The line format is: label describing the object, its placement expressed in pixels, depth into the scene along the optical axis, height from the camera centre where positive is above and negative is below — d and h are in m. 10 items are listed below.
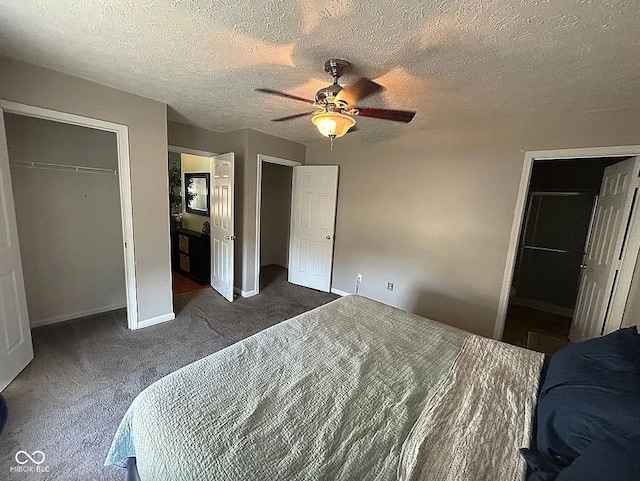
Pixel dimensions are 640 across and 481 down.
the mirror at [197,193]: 4.50 -0.01
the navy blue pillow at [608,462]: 0.68 -0.64
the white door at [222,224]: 3.57 -0.42
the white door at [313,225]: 4.18 -0.41
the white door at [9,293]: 1.90 -0.82
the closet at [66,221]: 2.60 -0.38
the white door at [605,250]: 2.40 -0.31
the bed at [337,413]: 0.90 -0.85
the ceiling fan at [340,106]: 1.66 +0.60
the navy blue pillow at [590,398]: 0.88 -0.65
